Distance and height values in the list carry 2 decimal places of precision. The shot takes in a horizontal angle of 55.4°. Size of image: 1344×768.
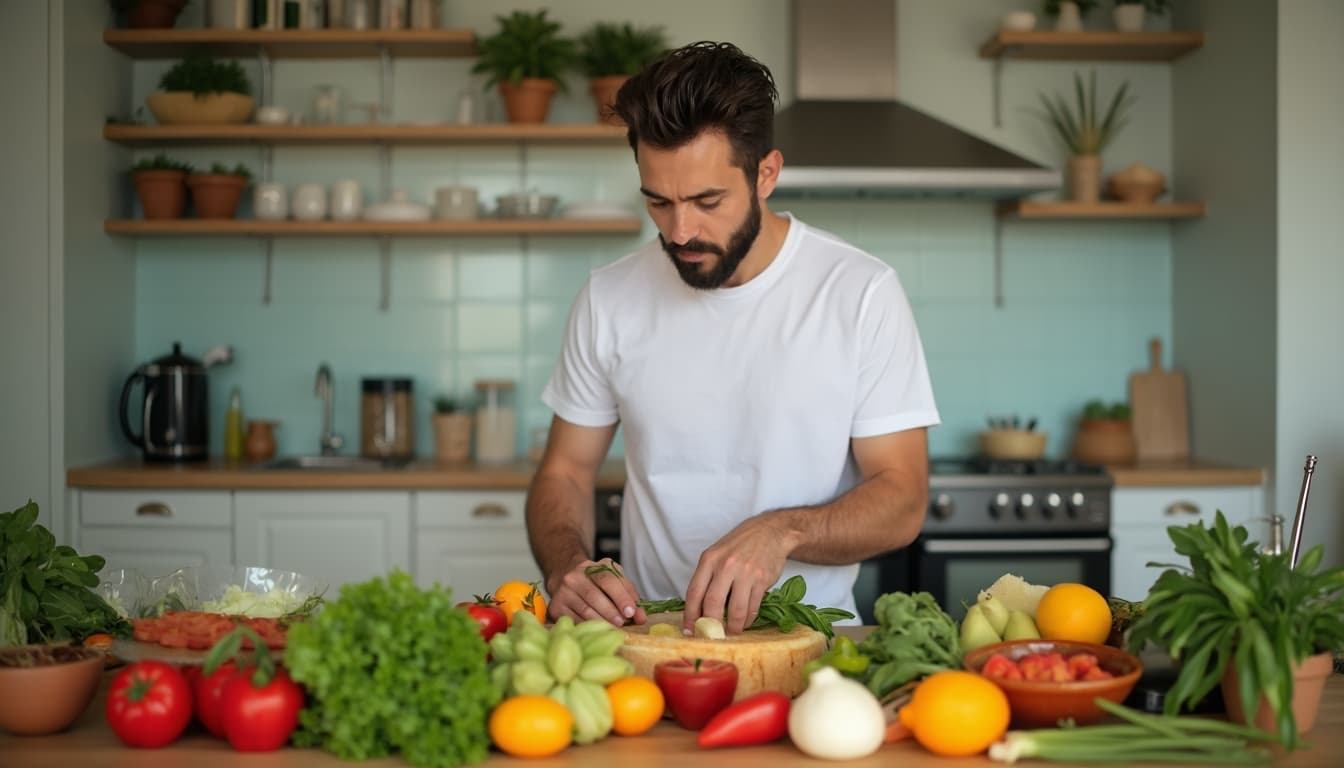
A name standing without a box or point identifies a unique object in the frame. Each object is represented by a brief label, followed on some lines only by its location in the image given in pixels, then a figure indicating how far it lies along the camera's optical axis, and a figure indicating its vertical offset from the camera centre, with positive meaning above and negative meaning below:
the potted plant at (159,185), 4.05 +0.54
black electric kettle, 3.98 -0.17
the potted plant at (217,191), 4.06 +0.53
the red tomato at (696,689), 1.39 -0.36
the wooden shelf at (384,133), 3.97 +0.70
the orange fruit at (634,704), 1.36 -0.37
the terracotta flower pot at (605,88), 3.98 +0.84
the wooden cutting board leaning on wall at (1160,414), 4.18 -0.18
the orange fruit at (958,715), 1.29 -0.36
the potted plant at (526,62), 3.96 +0.92
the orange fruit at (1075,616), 1.55 -0.31
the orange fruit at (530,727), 1.29 -0.37
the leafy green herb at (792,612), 1.62 -0.33
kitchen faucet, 4.20 -0.23
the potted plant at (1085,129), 4.10 +0.75
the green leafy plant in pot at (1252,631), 1.30 -0.28
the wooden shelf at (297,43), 3.97 +1.00
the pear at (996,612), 1.57 -0.31
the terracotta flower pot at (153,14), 4.06 +1.09
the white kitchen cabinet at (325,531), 3.73 -0.51
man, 2.00 -0.04
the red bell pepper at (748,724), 1.33 -0.38
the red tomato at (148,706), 1.33 -0.36
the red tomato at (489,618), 1.57 -0.32
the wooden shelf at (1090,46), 3.98 +1.00
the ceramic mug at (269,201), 4.04 +0.49
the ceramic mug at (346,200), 4.05 +0.50
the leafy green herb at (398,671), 1.23 -0.30
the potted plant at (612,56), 4.01 +0.95
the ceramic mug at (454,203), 4.05 +0.49
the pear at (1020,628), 1.55 -0.33
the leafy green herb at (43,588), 1.57 -0.29
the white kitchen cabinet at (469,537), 3.74 -0.52
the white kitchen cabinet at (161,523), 3.74 -0.49
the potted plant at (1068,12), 4.07 +1.11
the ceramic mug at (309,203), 4.05 +0.49
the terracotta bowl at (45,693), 1.36 -0.36
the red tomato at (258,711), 1.29 -0.36
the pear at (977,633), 1.52 -0.33
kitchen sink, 3.99 -0.34
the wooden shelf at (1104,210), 4.00 +0.47
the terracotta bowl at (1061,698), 1.33 -0.36
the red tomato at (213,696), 1.33 -0.36
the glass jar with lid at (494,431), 4.10 -0.24
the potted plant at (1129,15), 4.07 +1.10
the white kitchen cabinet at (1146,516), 3.72 -0.46
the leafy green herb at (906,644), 1.41 -0.32
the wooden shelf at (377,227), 3.97 +0.40
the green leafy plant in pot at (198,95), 4.01 +0.82
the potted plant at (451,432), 4.09 -0.24
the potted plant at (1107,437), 4.11 -0.25
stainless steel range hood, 3.73 +0.68
